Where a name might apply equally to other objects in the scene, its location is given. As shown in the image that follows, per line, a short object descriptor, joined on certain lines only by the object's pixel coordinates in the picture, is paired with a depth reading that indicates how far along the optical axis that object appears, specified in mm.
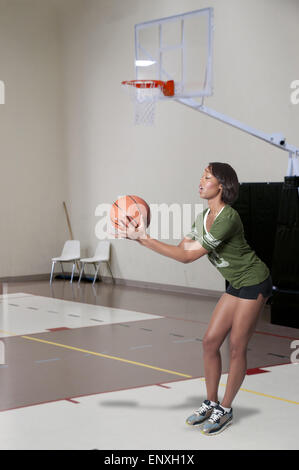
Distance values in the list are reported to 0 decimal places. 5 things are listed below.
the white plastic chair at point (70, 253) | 12062
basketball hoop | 7859
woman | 4020
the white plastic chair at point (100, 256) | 11758
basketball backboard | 7844
